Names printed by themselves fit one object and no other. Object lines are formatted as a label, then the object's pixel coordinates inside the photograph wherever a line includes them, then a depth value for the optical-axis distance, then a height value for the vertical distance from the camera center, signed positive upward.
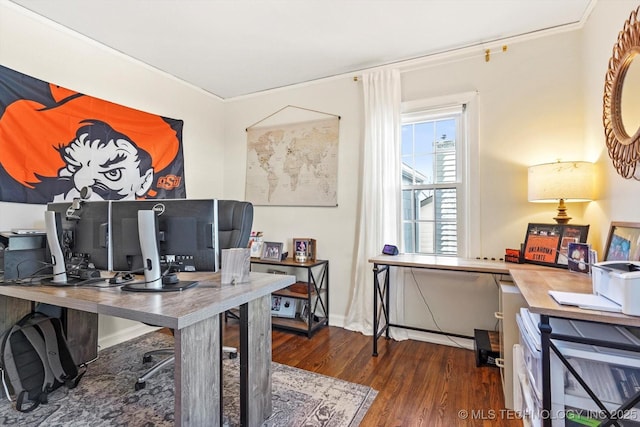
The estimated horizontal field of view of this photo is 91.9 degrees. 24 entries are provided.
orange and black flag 2.14 +0.56
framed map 3.27 +0.57
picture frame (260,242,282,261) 3.21 -0.38
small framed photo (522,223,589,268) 2.08 -0.19
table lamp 2.01 +0.22
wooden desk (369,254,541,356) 2.22 -0.38
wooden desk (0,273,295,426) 1.19 -0.48
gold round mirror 1.48 +0.61
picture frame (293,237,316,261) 3.21 -0.34
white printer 1.08 -0.26
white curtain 2.91 +0.23
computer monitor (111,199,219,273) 1.60 -0.10
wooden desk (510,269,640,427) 1.10 -0.37
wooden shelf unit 2.94 -0.81
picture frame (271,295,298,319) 3.21 -0.96
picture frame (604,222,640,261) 1.47 -0.14
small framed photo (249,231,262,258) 3.41 -0.35
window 2.79 +0.33
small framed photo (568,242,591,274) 1.85 -0.26
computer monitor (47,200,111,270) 1.71 -0.11
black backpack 1.83 -0.90
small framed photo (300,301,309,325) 3.16 -1.01
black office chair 2.13 -0.07
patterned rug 1.72 -1.14
